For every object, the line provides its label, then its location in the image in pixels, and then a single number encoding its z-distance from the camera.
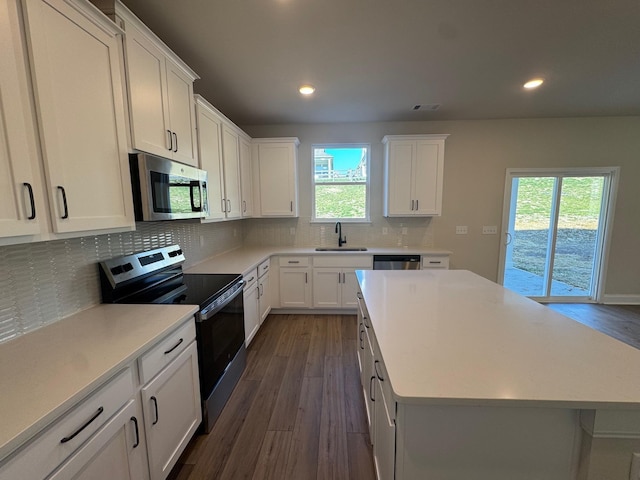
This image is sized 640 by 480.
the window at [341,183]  4.04
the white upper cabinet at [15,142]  0.91
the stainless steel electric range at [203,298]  1.63
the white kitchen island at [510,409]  0.79
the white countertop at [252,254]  2.57
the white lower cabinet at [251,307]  2.58
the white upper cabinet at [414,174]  3.59
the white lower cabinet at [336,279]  3.53
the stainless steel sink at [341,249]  3.77
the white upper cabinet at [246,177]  3.36
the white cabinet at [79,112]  1.04
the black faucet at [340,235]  4.02
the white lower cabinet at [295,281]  3.58
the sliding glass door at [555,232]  3.92
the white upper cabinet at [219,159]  2.36
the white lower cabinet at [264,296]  3.11
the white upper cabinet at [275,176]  3.68
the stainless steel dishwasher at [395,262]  3.51
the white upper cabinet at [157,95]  1.48
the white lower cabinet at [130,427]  0.77
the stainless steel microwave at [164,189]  1.51
